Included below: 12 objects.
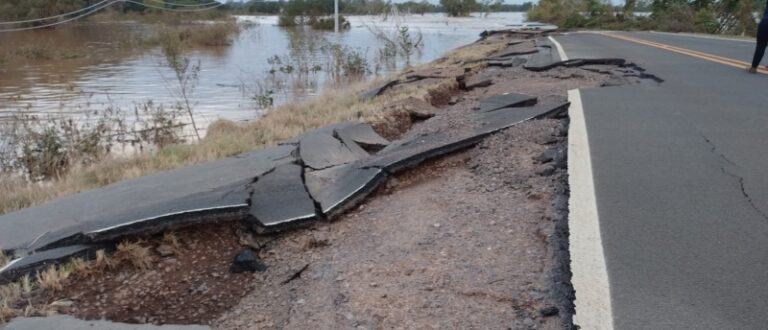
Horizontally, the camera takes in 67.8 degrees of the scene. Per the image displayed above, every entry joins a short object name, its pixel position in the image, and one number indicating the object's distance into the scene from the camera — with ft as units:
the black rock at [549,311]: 8.73
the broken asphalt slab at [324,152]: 19.20
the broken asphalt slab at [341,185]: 14.85
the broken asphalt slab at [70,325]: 9.76
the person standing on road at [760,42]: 31.73
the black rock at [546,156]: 16.39
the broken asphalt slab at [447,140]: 17.49
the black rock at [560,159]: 15.76
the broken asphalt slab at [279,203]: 13.87
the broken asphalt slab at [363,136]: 22.53
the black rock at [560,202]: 12.74
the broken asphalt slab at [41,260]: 11.78
